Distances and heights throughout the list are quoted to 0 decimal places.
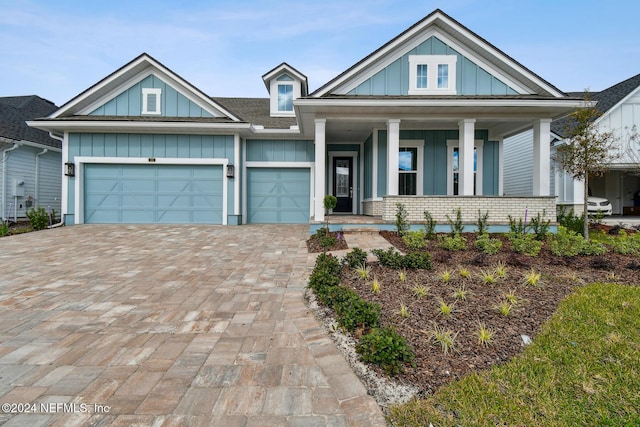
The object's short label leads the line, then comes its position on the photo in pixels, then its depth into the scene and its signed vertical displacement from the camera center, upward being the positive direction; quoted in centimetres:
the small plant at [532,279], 390 -81
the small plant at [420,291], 351 -88
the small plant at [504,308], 297 -92
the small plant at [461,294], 340 -89
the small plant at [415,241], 608 -52
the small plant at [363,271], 432 -82
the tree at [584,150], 737 +165
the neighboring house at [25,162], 1241 +225
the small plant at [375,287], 372 -89
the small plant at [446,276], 400 -82
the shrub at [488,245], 562 -55
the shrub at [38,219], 1031 -20
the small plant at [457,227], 690 -28
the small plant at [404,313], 299 -96
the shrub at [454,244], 603 -56
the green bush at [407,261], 469 -71
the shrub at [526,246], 550 -55
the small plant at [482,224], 705 -20
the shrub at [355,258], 490 -71
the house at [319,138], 900 +280
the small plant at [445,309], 297 -92
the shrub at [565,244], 544 -52
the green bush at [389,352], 217 -101
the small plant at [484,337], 249 -100
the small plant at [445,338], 242 -101
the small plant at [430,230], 733 -35
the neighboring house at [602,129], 1297 +335
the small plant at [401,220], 804 -13
